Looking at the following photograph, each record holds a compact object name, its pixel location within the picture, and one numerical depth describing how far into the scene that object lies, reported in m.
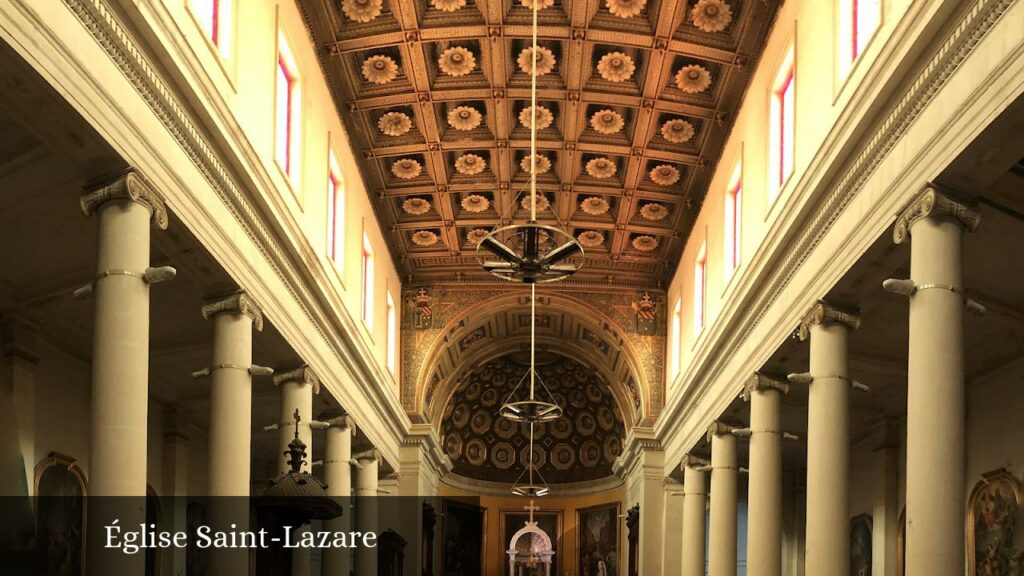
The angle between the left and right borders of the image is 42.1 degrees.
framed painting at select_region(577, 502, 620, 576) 37.53
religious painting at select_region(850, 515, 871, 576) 24.08
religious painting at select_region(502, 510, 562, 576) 40.16
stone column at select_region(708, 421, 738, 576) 21.16
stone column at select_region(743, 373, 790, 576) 17.67
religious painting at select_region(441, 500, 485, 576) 37.44
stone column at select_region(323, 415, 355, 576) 21.50
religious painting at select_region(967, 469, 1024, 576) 17.31
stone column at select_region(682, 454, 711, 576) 24.67
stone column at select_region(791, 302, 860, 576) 14.51
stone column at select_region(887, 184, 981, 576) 10.73
